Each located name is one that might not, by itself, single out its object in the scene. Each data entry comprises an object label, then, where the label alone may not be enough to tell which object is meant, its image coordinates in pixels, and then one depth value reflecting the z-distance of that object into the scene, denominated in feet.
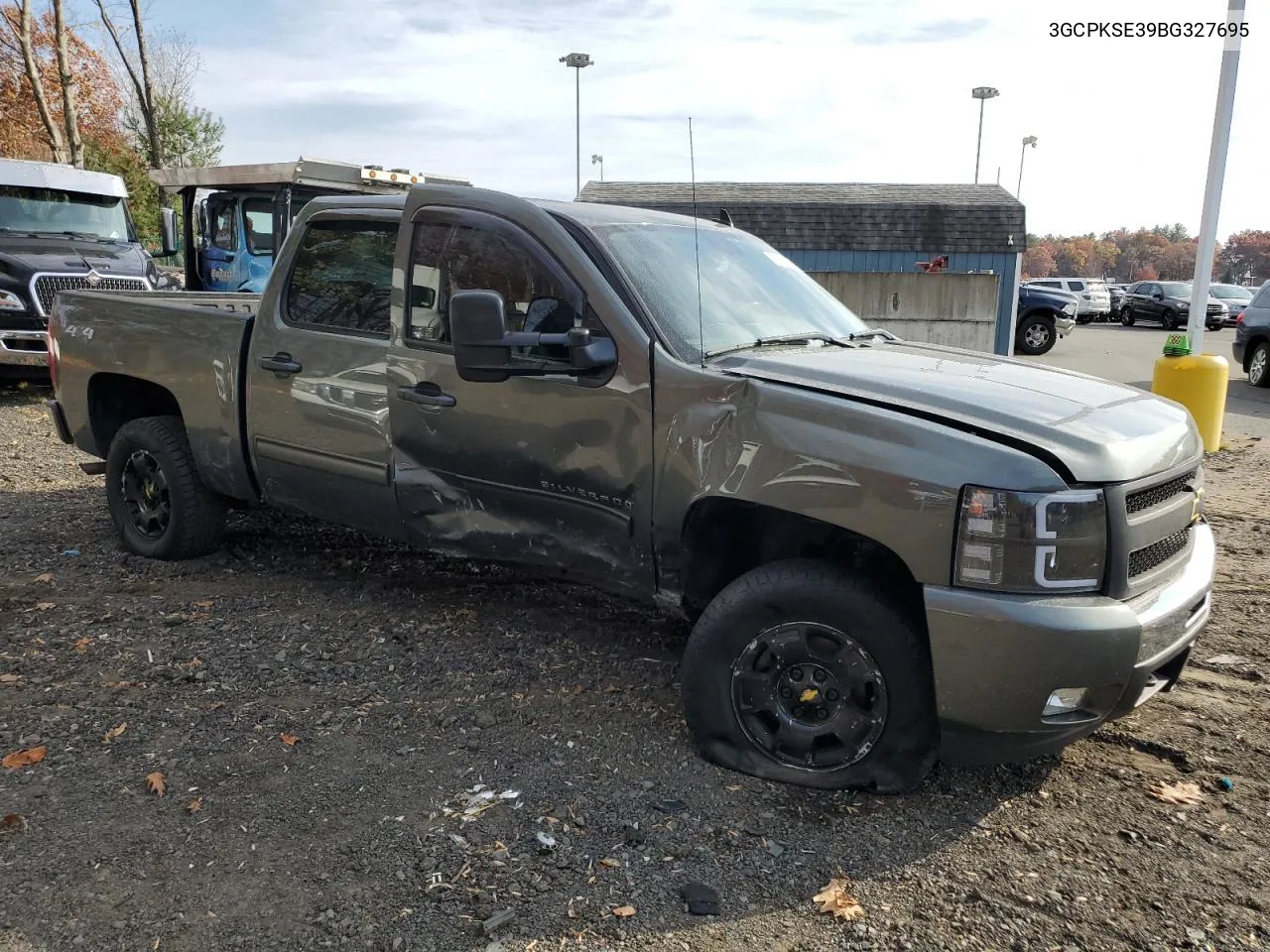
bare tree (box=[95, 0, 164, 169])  90.48
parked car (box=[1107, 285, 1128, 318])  119.08
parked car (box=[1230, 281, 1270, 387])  48.42
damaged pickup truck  9.48
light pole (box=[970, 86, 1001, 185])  141.08
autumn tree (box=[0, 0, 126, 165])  95.66
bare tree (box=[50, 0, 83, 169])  69.21
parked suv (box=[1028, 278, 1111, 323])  104.73
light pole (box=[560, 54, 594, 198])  90.63
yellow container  29.37
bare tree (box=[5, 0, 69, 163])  66.95
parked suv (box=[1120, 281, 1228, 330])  102.58
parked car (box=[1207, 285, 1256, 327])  104.99
